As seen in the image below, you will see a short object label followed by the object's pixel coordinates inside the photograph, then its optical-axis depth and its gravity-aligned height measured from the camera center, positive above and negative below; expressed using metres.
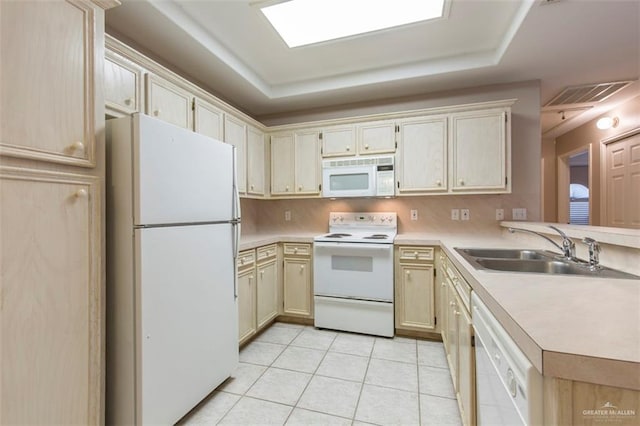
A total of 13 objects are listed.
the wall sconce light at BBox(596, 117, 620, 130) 3.84 +1.20
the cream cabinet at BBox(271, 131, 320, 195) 3.21 +0.55
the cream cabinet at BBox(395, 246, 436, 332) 2.56 -0.72
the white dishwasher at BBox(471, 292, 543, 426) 0.61 -0.45
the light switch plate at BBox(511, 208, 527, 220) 2.86 -0.04
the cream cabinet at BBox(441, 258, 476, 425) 1.25 -0.70
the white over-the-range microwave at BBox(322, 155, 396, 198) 2.91 +0.36
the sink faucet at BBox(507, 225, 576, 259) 1.56 -0.21
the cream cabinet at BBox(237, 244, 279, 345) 2.38 -0.73
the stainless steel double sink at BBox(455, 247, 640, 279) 1.30 -0.30
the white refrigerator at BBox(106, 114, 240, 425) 1.35 -0.31
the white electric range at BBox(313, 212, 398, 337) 2.63 -0.70
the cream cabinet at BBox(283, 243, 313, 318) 2.93 -0.73
